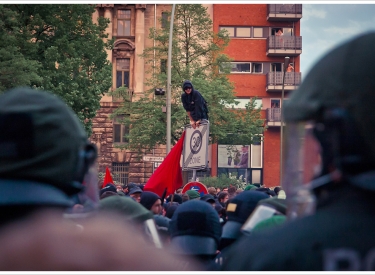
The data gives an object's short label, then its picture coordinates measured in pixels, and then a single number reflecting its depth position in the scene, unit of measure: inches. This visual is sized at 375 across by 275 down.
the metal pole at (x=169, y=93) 964.0
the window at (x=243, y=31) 1854.1
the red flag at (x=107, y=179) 558.3
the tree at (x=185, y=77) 1386.6
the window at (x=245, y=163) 1791.3
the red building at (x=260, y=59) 1838.1
